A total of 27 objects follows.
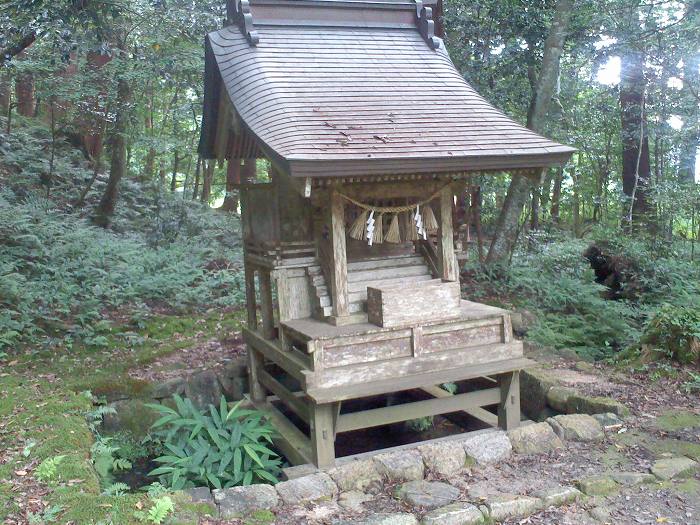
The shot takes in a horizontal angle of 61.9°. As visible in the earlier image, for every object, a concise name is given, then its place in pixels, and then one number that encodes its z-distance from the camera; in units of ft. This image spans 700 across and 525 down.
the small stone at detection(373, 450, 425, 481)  18.51
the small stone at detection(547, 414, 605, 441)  20.61
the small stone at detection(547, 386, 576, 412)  23.66
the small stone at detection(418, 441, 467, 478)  18.93
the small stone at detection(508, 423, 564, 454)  20.26
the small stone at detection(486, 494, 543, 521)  16.06
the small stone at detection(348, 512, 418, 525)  15.55
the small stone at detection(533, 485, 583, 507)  16.63
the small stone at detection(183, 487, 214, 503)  16.21
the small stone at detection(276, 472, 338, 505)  16.97
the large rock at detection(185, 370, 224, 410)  26.03
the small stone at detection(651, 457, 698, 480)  17.87
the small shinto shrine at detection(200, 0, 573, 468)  18.54
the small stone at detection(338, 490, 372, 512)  16.76
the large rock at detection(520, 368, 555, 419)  24.93
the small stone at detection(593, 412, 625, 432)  21.06
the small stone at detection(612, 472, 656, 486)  17.49
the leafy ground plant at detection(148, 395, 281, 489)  19.61
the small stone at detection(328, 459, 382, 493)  18.04
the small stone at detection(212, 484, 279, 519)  15.96
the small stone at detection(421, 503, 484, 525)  15.60
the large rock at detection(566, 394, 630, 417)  21.95
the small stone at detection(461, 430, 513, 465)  19.67
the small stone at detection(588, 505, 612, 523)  15.85
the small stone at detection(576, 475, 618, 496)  17.06
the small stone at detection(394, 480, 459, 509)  16.83
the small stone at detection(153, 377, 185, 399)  25.06
